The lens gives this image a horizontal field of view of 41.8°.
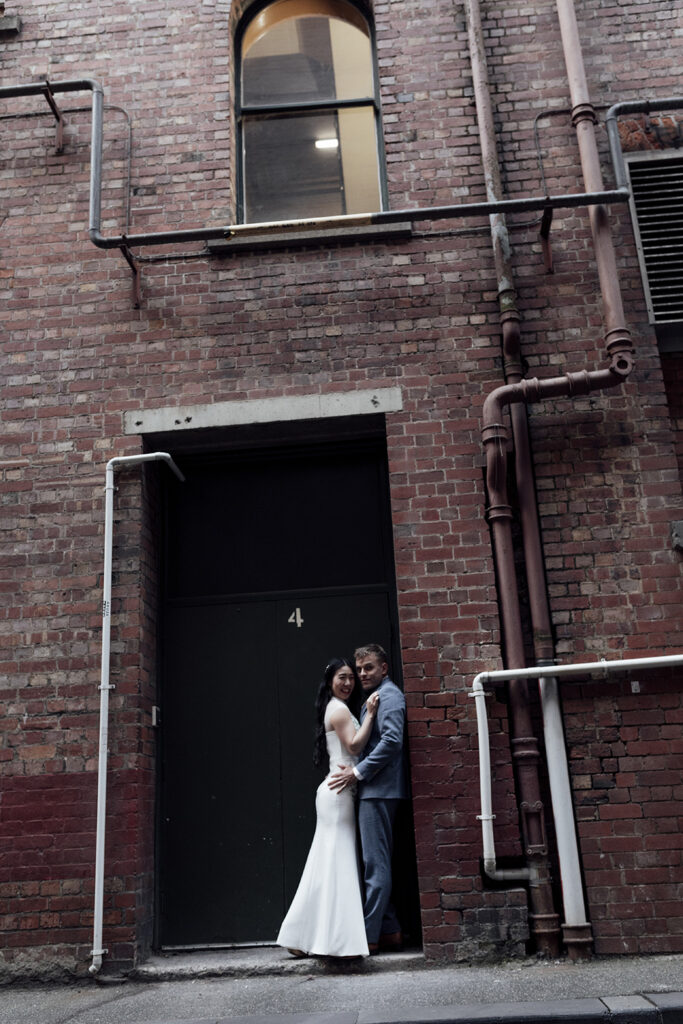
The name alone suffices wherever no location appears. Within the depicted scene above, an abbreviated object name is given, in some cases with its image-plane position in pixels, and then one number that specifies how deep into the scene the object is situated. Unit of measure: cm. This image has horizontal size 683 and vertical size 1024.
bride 496
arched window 696
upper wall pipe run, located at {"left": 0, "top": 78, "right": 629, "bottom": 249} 595
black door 569
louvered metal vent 618
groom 511
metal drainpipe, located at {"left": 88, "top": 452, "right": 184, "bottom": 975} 510
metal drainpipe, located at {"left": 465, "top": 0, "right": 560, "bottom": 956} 505
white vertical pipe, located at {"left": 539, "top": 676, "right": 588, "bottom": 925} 502
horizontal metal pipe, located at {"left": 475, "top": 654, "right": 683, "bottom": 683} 520
